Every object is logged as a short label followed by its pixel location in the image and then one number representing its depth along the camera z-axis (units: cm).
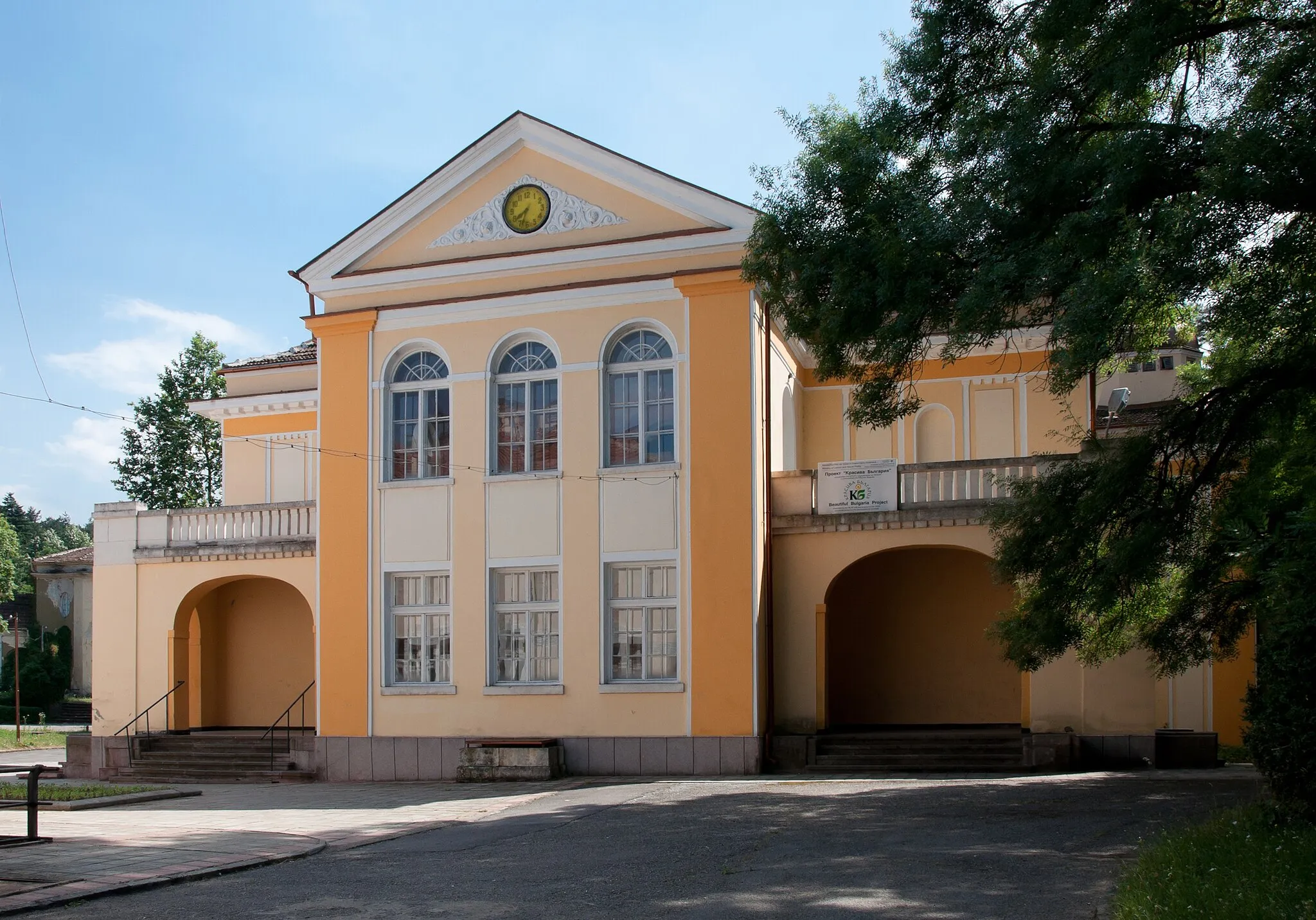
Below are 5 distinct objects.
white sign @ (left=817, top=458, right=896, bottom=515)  2059
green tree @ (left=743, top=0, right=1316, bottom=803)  1090
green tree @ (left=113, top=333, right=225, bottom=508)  4859
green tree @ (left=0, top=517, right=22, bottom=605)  6462
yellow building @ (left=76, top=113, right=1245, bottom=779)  2012
